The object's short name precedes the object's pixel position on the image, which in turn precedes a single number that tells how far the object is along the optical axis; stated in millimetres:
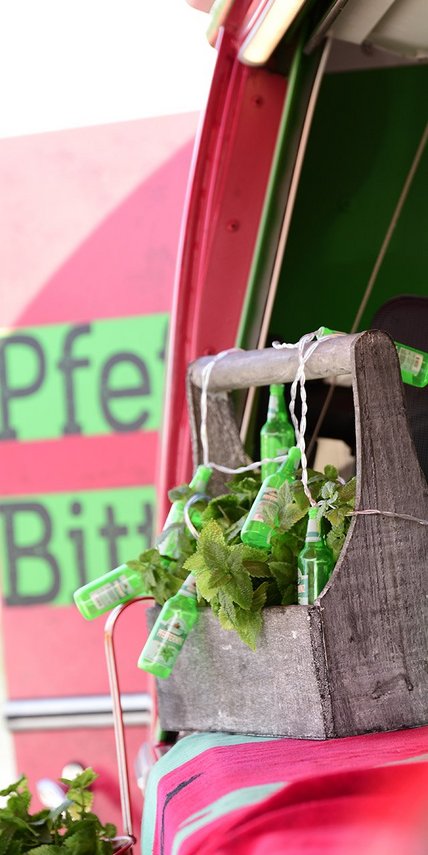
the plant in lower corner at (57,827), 2150
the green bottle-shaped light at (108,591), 2278
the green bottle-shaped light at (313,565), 2165
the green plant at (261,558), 2169
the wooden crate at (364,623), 2133
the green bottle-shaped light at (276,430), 2375
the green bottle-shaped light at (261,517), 2197
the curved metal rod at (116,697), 2281
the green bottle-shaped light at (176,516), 2298
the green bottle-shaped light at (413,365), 2222
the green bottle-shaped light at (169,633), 2215
